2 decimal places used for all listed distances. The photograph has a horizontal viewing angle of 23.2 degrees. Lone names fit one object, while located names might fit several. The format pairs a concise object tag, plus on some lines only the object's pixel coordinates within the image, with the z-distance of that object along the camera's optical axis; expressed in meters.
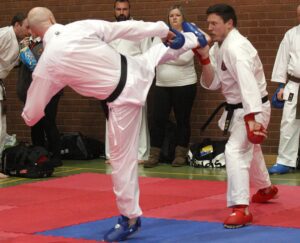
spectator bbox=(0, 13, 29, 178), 9.71
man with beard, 10.49
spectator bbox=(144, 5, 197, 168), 10.31
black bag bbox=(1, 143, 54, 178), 9.55
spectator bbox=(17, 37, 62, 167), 10.14
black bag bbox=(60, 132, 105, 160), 11.44
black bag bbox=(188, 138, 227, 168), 10.37
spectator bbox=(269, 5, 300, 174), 9.52
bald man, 5.61
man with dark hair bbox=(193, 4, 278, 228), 6.11
